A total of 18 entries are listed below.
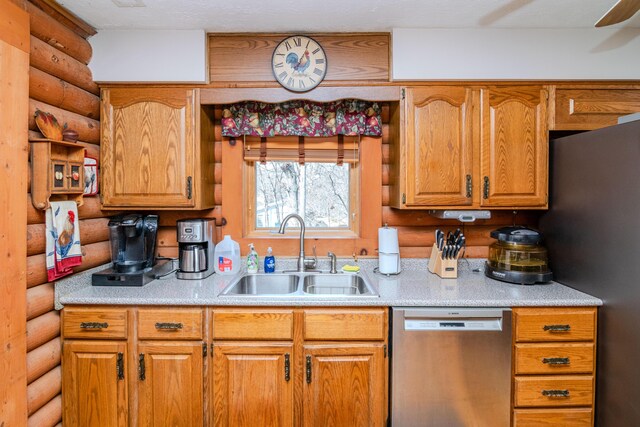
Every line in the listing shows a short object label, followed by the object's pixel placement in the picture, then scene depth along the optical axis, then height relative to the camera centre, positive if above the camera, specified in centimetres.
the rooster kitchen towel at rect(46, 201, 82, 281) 177 -17
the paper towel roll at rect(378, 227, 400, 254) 230 -21
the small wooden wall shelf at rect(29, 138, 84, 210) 170 +16
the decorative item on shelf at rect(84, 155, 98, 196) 210 +16
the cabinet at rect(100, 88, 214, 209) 219 +36
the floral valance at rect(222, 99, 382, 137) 240 +56
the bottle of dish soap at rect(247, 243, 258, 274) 238 -35
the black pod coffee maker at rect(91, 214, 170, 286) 209 -25
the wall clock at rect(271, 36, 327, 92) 219 +83
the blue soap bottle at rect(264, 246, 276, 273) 239 -37
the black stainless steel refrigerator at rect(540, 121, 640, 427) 166 -19
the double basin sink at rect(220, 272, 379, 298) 233 -49
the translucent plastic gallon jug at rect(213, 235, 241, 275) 236 -33
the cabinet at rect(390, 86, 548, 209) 217 +36
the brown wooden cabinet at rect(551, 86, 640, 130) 215 +58
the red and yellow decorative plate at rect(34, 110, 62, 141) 172 +37
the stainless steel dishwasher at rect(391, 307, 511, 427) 182 -78
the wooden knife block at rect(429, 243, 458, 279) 226 -37
